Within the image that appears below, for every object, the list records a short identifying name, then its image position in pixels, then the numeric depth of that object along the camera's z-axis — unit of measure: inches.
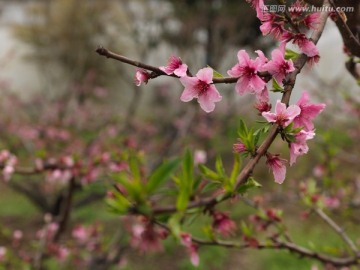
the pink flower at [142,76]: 25.5
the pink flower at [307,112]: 26.6
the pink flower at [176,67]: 25.4
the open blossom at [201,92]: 26.5
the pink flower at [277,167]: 25.0
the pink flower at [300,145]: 24.3
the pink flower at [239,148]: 25.5
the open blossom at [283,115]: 23.8
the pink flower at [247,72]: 26.3
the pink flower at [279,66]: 25.7
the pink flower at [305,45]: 27.0
